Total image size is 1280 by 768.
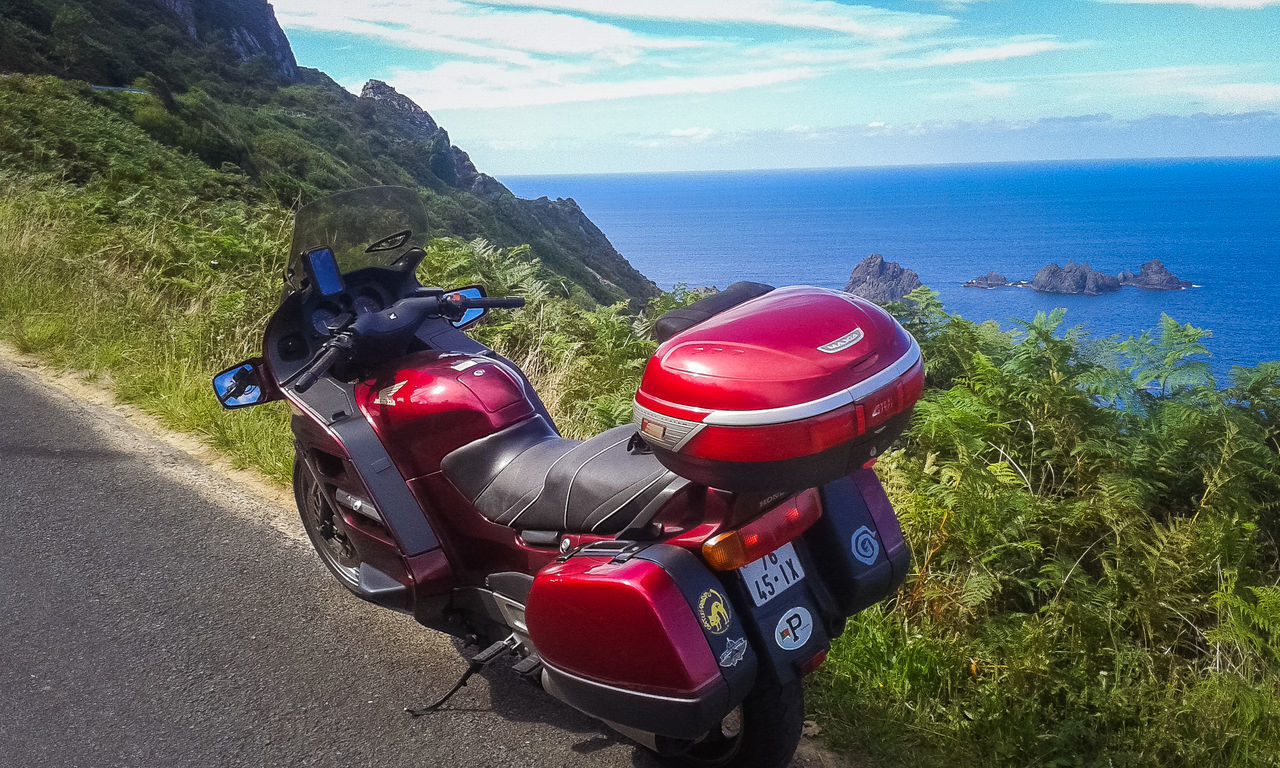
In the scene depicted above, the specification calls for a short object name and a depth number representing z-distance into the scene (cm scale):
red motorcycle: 203
